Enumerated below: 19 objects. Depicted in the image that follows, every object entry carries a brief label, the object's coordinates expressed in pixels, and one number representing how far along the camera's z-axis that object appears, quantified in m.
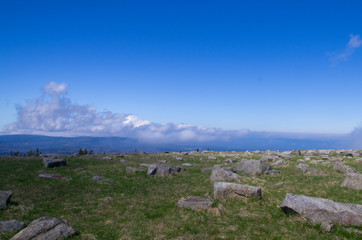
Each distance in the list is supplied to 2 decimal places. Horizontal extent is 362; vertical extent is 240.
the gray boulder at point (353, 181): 20.86
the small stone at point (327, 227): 12.23
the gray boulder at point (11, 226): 12.08
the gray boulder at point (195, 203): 15.73
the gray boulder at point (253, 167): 29.53
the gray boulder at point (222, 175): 24.52
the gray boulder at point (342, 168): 28.77
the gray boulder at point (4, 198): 16.09
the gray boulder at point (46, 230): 10.81
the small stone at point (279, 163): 37.17
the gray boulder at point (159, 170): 29.58
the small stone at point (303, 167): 30.25
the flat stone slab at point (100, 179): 26.20
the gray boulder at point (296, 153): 54.64
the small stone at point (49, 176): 26.33
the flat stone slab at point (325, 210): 12.80
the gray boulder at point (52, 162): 32.48
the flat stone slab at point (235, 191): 17.52
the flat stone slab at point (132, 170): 31.21
